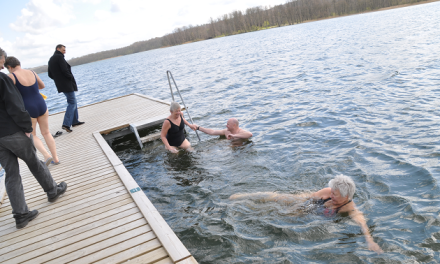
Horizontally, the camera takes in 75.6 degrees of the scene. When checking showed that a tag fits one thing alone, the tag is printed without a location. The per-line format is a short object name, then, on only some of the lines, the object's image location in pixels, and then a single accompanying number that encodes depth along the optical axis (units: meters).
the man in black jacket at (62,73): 7.50
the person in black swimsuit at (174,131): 6.87
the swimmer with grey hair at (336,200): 3.80
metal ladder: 8.04
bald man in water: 7.59
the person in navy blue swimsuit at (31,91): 4.55
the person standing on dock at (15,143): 3.40
